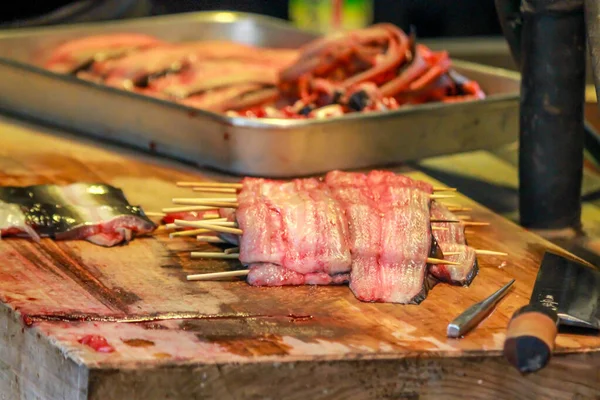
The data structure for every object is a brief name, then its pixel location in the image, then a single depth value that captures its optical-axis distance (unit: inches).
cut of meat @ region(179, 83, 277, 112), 278.5
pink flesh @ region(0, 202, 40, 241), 195.6
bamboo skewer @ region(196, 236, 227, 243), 199.5
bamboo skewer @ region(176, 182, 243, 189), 214.0
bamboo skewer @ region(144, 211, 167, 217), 209.1
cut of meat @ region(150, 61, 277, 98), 288.3
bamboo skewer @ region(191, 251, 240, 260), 189.5
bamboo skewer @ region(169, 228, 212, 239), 199.2
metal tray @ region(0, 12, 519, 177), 243.6
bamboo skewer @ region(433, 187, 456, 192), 219.1
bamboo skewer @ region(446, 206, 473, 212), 217.2
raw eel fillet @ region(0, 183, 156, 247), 197.9
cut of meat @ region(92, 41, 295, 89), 305.6
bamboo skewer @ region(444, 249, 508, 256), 187.9
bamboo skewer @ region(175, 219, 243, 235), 187.3
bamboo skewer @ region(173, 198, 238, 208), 198.6
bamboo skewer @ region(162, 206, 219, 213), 207.9
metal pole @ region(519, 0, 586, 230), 216.8
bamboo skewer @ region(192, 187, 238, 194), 213.0
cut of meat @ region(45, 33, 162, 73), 320.2
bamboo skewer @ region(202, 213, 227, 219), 206.2
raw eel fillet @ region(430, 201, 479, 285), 183.9
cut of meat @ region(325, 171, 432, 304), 176.7
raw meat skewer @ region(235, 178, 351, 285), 181.3
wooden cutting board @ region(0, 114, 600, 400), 145.3
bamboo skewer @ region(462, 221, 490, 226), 208.2
